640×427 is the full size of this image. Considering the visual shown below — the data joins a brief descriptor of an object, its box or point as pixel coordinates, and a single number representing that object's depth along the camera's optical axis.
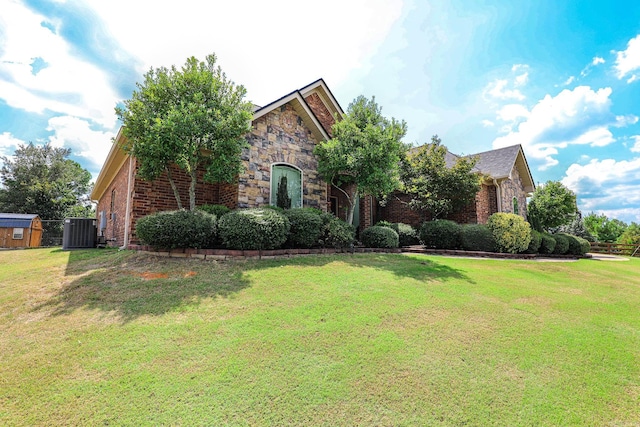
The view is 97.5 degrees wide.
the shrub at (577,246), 14.55
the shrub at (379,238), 10.07
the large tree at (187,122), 6.84
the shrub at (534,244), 12.02
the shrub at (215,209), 7.79
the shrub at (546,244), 12.97
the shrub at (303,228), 7.64
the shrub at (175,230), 6.21
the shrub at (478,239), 11.30
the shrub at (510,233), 11.13
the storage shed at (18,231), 20.12
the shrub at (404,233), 13.07
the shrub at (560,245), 13.76
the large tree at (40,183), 30.84
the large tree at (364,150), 9.59
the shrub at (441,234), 11.70
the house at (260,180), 8.69
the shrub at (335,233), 8.60
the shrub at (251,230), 6.55
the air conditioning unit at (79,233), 11.28
